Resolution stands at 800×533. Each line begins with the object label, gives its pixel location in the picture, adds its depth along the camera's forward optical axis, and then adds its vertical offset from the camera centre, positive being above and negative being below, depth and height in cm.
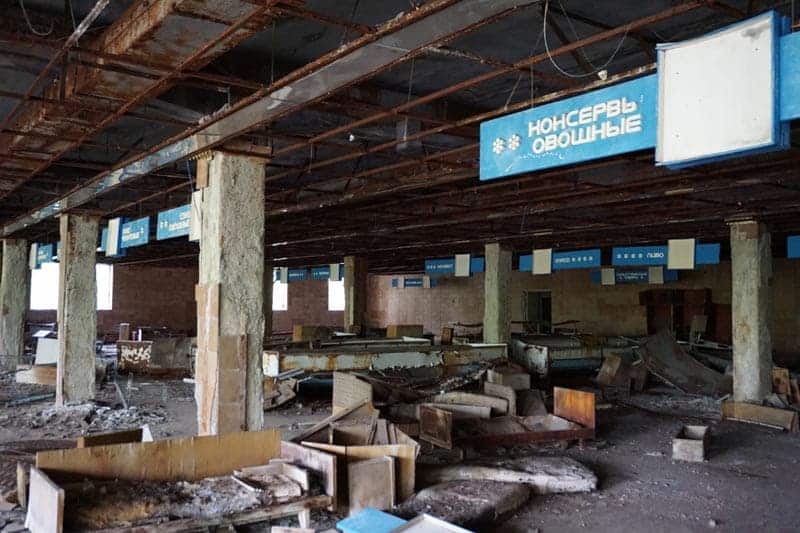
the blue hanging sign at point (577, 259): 1670 +79
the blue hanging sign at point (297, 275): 2824 +49
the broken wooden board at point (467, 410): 991 -190
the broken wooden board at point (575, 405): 1014 -188
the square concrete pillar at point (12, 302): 1806 -54
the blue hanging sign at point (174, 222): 888 +89
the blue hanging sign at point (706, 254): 1428 +82
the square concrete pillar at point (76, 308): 1261 -49
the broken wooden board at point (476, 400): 1037 -183
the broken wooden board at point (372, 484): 653 -203
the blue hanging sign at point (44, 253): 1708 +80
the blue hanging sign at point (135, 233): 1052 +87
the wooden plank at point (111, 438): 672 -166
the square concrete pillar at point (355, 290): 2372 -13
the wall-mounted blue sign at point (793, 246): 1327 +94
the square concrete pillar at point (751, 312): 1298 -42
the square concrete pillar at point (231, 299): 731 -16
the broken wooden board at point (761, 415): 1155 -231
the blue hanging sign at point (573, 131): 429 +115
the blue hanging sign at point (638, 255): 1463 +81
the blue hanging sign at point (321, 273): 2840 +59
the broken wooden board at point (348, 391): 1010 -169
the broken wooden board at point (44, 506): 496 -181
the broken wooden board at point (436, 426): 880 -196
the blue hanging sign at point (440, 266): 2167 +73
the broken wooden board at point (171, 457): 582 -165
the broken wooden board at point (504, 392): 1046 -175
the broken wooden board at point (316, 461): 623 -179
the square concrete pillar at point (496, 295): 1811 -20
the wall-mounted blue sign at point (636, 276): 2086 +46
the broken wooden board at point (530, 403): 1069 -194
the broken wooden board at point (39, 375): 1517 -218
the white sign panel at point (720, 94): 359 +115
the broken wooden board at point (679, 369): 1554 -197
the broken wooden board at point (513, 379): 1179 -168
